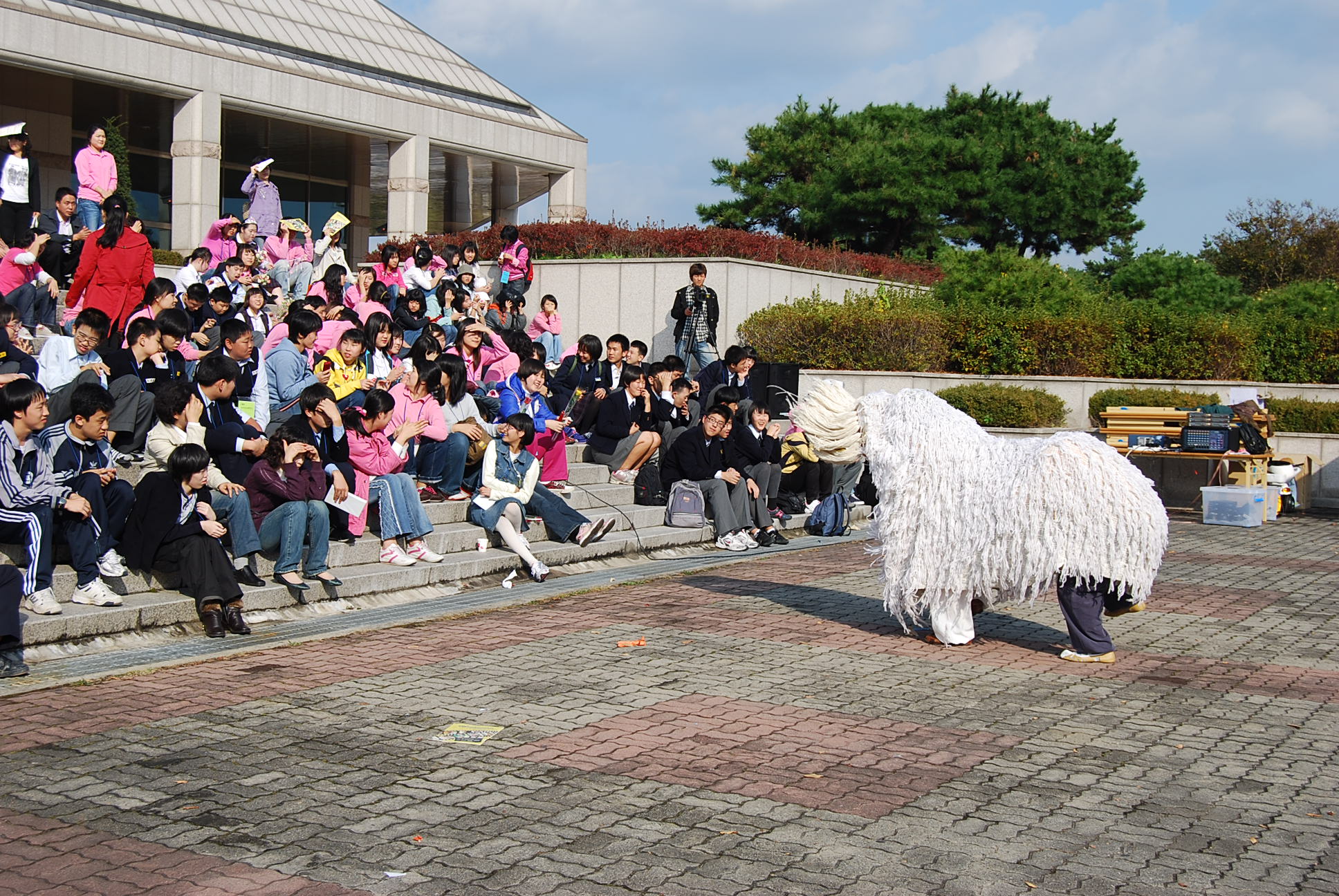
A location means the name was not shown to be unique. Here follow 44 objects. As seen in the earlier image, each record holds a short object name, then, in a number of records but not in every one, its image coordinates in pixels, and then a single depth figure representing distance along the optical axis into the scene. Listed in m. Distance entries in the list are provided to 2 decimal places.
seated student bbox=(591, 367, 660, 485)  15.09
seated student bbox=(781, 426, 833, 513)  16.41
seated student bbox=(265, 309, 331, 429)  11.93
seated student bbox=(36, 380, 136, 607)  8.62
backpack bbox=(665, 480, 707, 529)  14.25
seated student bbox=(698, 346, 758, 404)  17.52
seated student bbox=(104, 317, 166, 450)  10.02
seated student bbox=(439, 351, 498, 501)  12.41
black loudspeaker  17.75
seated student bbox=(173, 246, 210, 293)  15.88
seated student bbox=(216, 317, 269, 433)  11.23
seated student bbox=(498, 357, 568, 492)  13.77
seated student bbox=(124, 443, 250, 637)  8.95
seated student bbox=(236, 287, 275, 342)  14.26
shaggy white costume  8.23
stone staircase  8.48
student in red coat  13.55
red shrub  21.78
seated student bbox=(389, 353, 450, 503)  12.16
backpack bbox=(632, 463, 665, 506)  14.50
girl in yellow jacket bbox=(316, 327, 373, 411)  12.10
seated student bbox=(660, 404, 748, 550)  14.31
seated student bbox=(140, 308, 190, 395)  10.57
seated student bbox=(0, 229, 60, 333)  13.65
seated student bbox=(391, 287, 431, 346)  17.06
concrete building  22.66
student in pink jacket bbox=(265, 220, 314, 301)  18.81
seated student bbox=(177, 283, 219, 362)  13.26
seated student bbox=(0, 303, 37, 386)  9.75
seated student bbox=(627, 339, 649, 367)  16.78
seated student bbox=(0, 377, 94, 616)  8.14
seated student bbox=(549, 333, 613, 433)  16.55
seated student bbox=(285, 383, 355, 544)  10.38
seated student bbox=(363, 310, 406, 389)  13.80
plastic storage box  17.31
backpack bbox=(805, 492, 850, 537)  15.55
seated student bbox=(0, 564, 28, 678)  7.57
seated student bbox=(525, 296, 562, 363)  19.62
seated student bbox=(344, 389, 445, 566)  10.97
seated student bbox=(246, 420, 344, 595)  9.73
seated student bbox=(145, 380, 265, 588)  9.50
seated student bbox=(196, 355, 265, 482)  9.98
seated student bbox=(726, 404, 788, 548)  14.73
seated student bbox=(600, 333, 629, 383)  16.80
